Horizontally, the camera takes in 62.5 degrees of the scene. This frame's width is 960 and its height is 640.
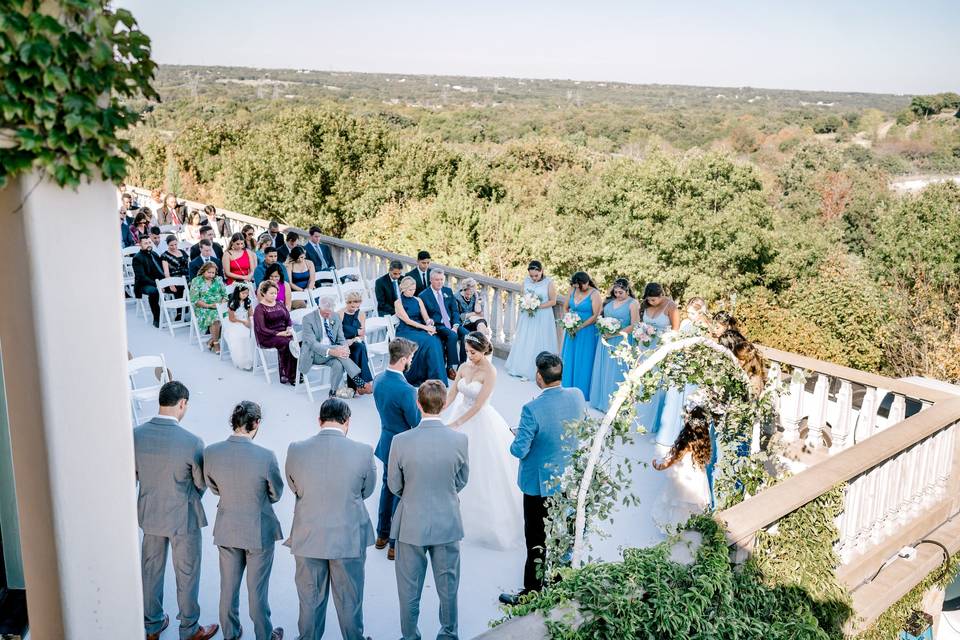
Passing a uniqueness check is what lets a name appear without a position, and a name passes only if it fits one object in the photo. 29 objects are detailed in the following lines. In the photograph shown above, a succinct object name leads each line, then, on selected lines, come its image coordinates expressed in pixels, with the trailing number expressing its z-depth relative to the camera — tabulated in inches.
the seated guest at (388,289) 412.5
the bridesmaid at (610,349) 353.3
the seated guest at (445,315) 394.6
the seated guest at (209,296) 435.2
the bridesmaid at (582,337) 368.8
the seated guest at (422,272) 414.3
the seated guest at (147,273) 478.9
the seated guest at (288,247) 501.0
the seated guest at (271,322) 382.9
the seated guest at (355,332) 376.2
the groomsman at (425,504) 195.3
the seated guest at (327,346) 367.9
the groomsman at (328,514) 188.4
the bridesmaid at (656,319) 335.6
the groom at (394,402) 239.8
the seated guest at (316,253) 516.1
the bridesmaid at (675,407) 297.1
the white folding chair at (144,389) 322.7
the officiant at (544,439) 217.5
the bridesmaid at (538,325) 404.2
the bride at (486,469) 256.7
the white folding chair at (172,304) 465.7
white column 127.6
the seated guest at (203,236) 488.9
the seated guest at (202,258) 466.3
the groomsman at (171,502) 193.8
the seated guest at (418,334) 376.2
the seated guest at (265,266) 439.5
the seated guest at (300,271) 462.0
